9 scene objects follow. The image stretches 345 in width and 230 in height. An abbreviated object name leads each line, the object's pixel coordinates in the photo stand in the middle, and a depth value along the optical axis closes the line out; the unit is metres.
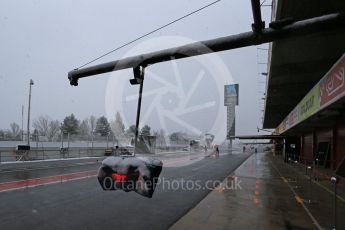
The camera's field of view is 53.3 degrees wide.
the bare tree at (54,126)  89.25
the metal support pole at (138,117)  3.74
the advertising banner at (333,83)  9.18
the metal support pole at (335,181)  7.06
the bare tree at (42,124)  97.50
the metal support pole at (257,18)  3.37
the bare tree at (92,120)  109.59
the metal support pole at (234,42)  3.49
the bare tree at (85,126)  107.66
